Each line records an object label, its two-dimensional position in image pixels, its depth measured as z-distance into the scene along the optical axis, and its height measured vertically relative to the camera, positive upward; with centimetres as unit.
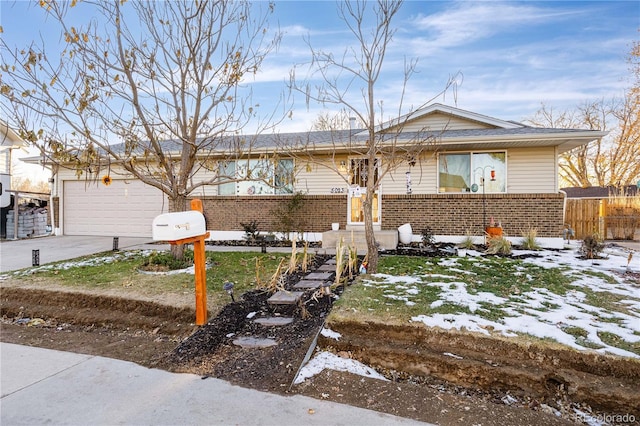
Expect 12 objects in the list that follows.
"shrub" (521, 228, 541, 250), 904 -81
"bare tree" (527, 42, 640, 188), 2300 +451
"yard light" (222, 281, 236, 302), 448 -101
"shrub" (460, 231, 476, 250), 909 -92
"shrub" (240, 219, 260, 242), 1090 -74
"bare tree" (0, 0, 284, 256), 589 +226
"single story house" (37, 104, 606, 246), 948 +56
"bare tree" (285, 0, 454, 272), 580 +236
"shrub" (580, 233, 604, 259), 775 -86
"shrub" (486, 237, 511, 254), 823 -90
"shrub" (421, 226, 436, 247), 953 -80
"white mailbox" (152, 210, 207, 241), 374 -20
